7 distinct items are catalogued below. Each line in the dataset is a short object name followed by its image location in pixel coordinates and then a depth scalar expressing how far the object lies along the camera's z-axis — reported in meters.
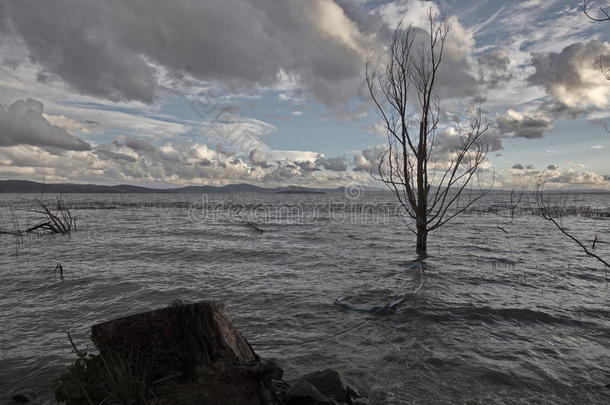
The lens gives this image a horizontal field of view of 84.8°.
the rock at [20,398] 4.74
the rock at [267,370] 3.68
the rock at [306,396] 4.06
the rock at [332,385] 4.43
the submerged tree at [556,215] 6.08
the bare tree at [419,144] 11.96
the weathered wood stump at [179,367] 3.64
